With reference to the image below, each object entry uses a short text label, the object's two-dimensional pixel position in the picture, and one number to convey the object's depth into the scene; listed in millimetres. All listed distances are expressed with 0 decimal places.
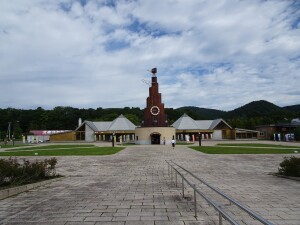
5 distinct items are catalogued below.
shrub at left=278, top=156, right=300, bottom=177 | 8663
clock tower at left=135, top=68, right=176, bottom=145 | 38389
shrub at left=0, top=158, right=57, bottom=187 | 7077
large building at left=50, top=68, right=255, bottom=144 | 53021
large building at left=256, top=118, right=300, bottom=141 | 43657
